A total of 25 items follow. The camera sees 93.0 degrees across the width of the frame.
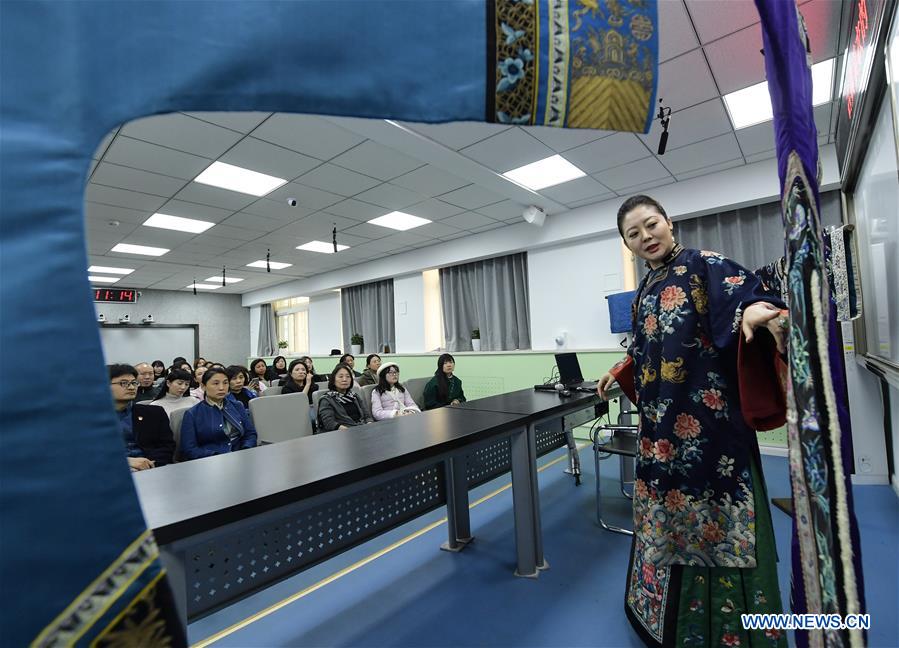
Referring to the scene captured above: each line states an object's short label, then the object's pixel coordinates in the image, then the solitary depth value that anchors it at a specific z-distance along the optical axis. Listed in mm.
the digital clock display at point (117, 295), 8057
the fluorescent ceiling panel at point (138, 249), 5568
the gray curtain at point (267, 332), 9961
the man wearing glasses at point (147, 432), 2379
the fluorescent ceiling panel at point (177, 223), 4586
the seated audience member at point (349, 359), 5230
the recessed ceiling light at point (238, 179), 3502
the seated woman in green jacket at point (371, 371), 4980
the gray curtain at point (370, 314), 7281
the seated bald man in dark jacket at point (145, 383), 3895
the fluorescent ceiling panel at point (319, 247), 5897
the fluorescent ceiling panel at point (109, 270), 6691
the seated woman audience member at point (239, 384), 3332
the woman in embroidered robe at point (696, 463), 1130
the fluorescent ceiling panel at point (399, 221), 4927
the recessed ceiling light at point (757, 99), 2559
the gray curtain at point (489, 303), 5719
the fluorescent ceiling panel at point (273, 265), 6863
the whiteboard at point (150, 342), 8648
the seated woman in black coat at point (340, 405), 3242
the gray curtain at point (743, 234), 3969
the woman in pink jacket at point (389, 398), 3510
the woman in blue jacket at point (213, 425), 2459
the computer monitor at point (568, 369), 2770
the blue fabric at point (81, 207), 293
